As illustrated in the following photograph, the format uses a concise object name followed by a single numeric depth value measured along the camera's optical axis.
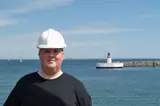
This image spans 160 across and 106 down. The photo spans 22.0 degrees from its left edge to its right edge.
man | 3.43
